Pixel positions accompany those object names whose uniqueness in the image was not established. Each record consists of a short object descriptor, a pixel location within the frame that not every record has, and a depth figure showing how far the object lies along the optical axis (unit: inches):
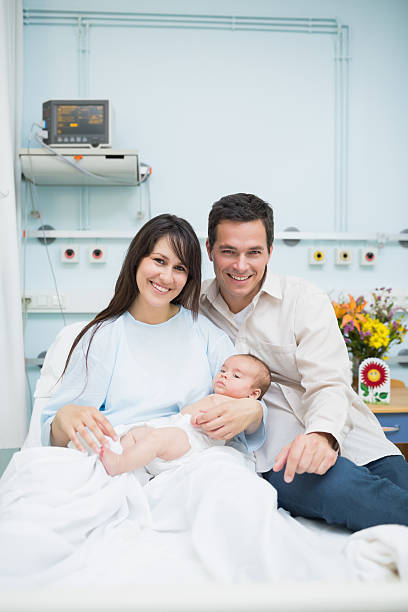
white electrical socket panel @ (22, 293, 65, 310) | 108.2
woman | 59.2
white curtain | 90.5
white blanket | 35.4
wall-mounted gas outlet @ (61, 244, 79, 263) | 109.0
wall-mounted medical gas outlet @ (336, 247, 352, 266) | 112.8
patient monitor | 97.9
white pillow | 79.2
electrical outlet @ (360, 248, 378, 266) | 113.3
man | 49.9
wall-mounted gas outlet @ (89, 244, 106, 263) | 109.4
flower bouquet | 95.3
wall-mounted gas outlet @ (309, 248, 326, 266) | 112.7
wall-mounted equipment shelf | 97.7
